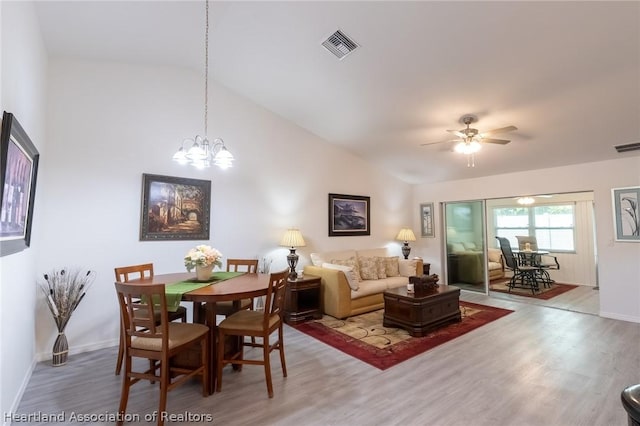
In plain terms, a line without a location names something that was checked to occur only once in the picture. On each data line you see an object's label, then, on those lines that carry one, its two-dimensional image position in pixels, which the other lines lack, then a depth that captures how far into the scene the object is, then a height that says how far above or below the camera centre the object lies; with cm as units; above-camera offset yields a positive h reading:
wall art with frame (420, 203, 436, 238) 677 +33
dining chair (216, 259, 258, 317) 317 -77
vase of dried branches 304 -69
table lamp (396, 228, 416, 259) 638 -9
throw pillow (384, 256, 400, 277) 539 -60
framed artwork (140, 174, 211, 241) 374 +31
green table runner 239 -48
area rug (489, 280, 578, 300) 609 -121
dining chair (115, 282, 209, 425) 207 -80
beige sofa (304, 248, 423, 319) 441 -70
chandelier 264 +69
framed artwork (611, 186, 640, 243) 424 +31
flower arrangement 290 -24
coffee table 378 -99
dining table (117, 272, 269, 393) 240 -48
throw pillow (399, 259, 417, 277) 541 -61
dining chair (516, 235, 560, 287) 721 -59
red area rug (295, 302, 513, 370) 322 -127
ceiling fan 365 +115
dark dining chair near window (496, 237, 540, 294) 670 -81
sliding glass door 617 -23
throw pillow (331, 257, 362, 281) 497 -49
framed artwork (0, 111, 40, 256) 178 +32
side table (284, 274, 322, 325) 436 -100
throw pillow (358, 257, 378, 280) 504 -58
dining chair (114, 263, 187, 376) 282 -50
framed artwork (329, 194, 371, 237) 559 +35
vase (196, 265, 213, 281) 296 -39
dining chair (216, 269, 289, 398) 249 -80
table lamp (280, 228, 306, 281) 464 -15
